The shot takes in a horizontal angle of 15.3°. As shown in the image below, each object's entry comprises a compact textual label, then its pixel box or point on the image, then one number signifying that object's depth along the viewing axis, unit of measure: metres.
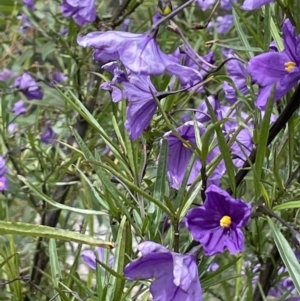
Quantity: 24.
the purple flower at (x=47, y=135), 1.17
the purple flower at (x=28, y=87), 1.18
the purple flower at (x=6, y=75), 1.63
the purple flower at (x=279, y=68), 0.55
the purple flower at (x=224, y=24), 1.86
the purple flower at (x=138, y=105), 0.57
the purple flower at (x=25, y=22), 1.25
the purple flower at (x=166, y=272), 0.53
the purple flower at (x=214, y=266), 0.93
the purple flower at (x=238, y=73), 0.64
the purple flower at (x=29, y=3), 1.12
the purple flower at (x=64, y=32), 1.22
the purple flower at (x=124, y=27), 1.05
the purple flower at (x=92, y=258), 0.67
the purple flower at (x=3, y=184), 0.85
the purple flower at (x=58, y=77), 1.30
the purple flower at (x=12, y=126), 1.78
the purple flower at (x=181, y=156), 0.60
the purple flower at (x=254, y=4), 0.55
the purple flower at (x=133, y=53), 0.56
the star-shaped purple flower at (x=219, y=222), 0.54
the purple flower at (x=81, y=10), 0.81
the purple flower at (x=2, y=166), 0.86
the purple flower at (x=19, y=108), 1.26
